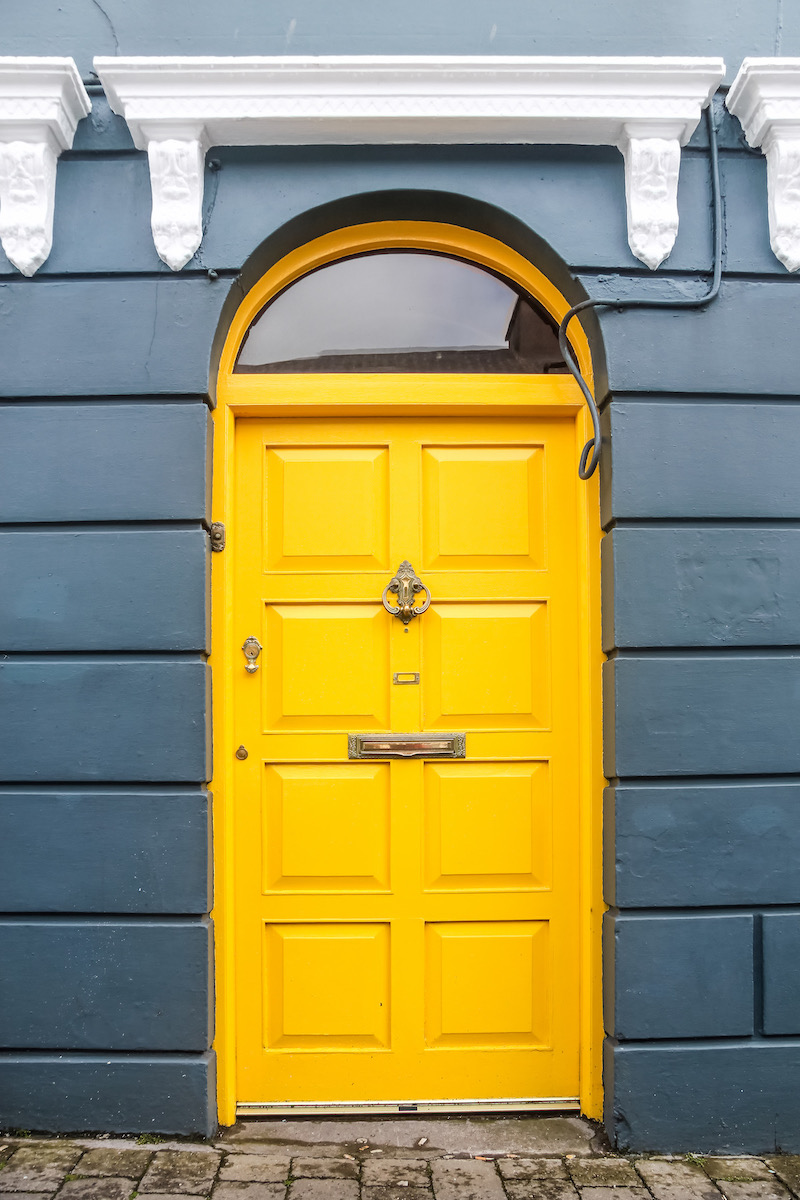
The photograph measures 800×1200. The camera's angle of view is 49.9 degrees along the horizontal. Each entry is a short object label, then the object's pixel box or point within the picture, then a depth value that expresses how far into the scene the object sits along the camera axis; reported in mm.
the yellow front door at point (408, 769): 3055
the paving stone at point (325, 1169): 2668
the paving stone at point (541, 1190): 2582
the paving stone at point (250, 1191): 2558
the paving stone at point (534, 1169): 2682
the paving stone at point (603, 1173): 2660
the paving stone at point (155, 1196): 2547
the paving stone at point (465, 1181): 2586
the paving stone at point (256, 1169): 2645
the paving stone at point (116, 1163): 2668
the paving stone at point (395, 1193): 2559
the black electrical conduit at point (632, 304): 2975
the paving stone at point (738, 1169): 2715
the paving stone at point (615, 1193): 2590
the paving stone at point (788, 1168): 2682
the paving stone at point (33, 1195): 2551
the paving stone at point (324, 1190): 2561
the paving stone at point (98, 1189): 2553
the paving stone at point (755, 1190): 2609
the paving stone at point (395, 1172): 2639
